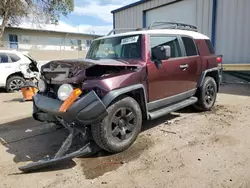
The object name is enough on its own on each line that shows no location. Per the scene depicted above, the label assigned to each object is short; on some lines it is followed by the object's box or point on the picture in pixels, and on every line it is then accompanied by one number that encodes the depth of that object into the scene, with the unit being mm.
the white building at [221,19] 8184
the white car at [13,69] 7543
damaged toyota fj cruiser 2684
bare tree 15147
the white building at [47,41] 18574
